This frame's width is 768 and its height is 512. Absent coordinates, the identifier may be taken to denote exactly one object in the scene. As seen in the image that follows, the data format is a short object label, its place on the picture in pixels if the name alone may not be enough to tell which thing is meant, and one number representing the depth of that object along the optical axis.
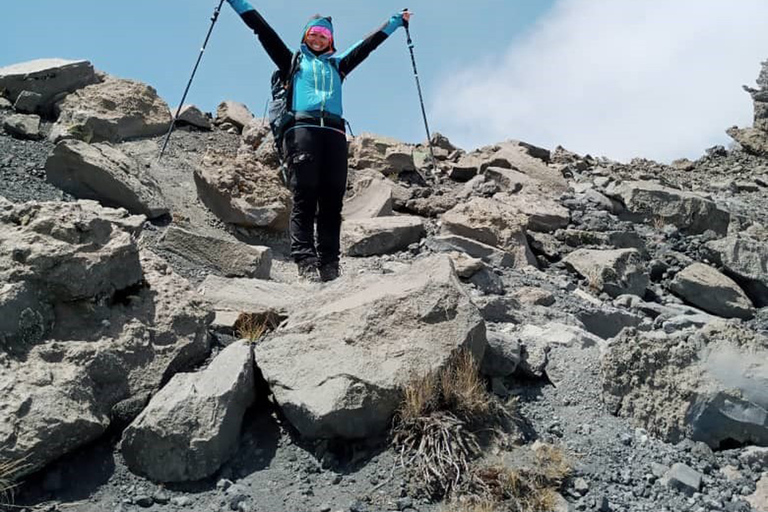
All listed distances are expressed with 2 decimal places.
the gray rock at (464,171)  13.45
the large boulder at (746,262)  9.76
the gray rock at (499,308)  6.55
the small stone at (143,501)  4.18
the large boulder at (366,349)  4.46
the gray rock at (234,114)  14.68
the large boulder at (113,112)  11.66
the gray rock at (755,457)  4.52
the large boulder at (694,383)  4.73
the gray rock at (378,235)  9.30
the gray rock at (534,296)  7.58
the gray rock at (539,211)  10.84
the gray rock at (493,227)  9.62
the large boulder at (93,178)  8.41
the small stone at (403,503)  4.09
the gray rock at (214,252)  7.61
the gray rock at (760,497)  4.20
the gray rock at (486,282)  7.79
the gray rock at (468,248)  9.12
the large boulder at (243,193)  9.51
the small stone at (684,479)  4.29
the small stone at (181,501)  4.18
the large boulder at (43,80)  12.10
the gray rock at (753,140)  21.61
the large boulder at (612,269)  9.12
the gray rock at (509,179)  12.06
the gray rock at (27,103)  11.92
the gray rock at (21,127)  10.54
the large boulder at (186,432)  4.32
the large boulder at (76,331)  4.26
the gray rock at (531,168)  12.70
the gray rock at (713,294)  9.26
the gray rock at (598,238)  10.62
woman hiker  7.03
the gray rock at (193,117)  13.75
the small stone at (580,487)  4.24
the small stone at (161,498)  4.21
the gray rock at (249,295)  6.01
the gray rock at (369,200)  10.74
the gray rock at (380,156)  13.12
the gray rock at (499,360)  5.17
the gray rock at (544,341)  5.34
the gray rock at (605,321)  7.50
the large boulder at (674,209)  11.99
